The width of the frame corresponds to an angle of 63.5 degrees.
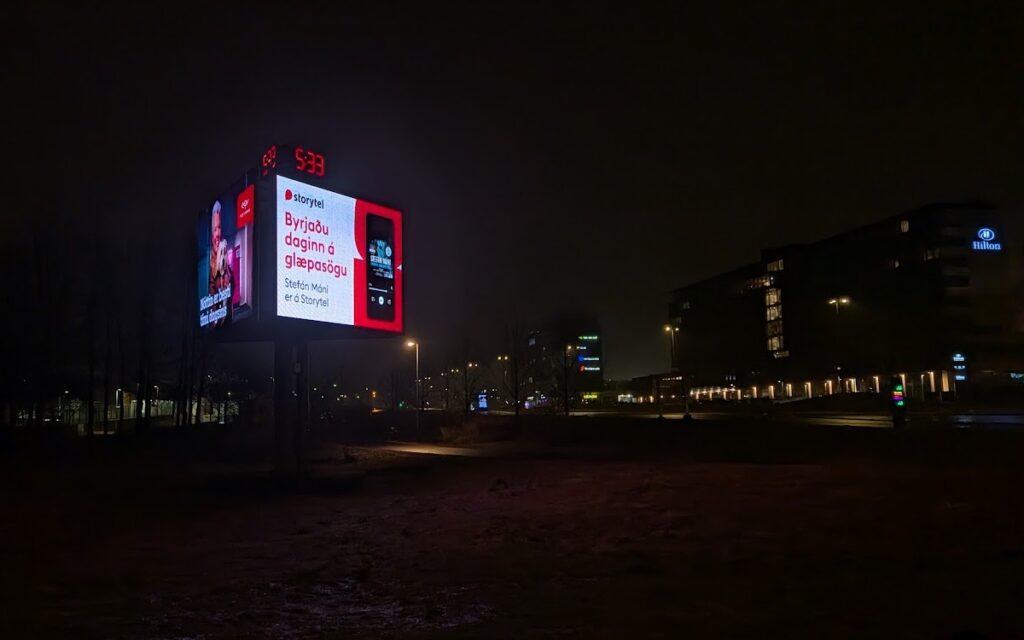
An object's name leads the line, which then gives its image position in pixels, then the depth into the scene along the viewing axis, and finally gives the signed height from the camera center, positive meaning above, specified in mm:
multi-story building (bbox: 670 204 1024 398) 85562 +9104
